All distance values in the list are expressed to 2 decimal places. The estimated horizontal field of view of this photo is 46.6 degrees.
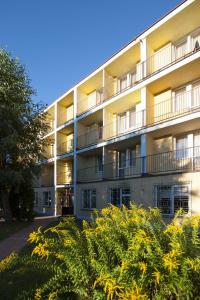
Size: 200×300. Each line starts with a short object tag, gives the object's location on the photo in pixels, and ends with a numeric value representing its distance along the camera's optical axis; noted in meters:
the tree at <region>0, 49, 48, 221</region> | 14.58
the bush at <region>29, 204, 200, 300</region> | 2.48
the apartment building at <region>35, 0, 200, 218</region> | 12.22
